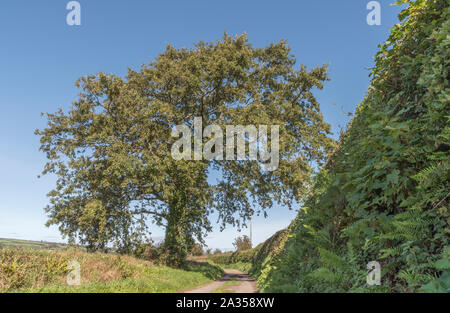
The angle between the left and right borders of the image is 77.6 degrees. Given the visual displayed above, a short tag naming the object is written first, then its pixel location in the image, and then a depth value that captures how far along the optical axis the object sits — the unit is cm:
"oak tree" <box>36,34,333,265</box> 1944
